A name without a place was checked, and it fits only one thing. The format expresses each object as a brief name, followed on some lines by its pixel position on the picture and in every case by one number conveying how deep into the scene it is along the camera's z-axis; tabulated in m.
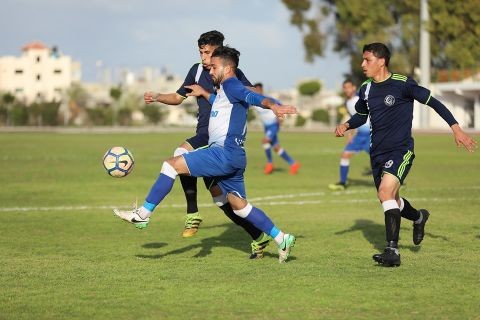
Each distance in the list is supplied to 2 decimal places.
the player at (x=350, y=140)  17.95
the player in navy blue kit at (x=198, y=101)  10.09
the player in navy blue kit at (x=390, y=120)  8.95
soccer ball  9.65
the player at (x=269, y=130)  23.59
